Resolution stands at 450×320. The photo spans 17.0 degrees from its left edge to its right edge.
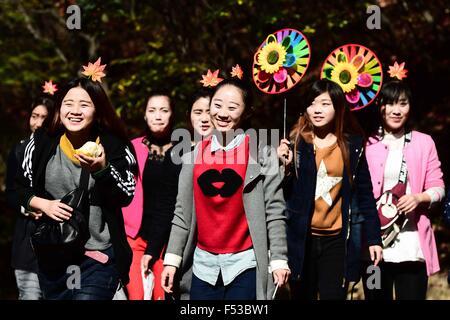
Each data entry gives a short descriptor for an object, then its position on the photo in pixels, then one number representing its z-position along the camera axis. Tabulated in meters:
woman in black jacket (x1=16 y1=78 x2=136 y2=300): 9.19
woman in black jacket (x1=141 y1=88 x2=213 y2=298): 11.64
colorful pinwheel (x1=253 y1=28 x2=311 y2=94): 11.47
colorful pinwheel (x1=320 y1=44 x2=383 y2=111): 12.64
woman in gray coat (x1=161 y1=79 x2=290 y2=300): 9.60
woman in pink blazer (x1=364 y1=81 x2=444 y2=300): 11.99
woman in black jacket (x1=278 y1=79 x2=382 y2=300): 10.97
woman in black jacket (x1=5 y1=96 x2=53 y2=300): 12.73
